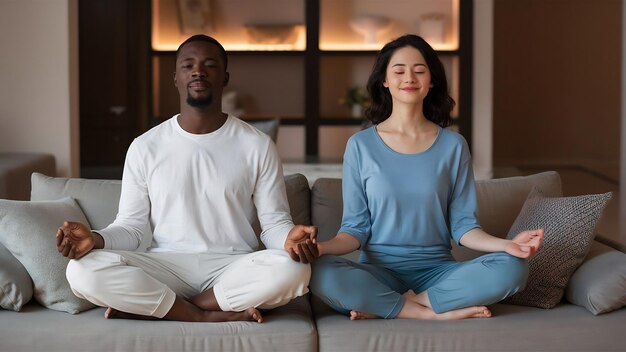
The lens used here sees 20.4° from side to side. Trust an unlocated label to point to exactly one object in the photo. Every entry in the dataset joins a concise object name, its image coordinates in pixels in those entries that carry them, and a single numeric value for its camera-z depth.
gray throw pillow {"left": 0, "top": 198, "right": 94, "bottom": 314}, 5.22
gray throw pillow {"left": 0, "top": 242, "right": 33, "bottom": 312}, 5.16
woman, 5.18
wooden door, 14.77
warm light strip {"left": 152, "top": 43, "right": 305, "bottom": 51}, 13.73
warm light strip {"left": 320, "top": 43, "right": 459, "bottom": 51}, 13.67
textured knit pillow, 5.35
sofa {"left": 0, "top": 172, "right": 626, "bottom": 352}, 4.89
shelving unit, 13.59
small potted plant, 13.80
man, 5.20
